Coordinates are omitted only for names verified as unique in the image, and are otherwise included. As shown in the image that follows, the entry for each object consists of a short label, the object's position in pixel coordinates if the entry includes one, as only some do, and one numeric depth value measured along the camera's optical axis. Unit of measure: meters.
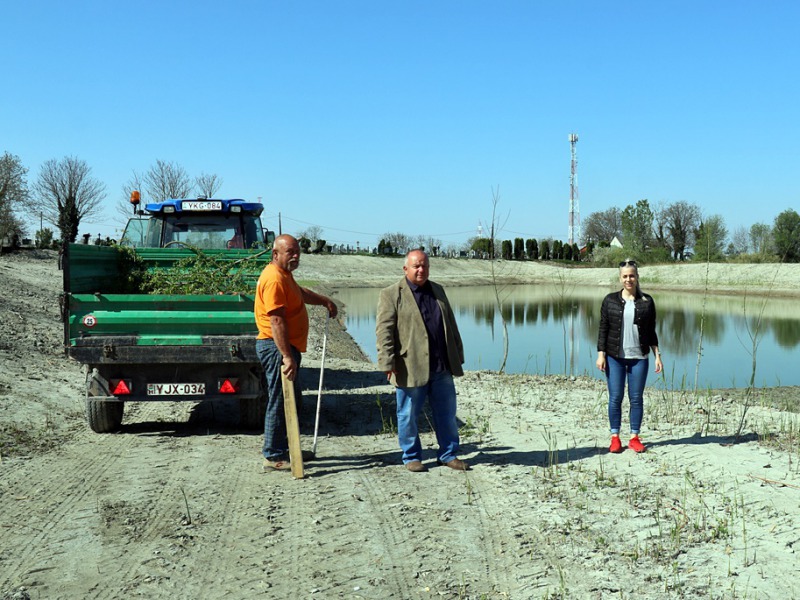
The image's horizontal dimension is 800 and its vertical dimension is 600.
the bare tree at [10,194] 40.50
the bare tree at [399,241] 89.75
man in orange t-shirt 6.33
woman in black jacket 6.97
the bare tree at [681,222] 83.19
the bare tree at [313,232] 78.44
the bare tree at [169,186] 52.91
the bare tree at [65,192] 54.94
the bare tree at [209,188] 54.15
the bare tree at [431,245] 84.94
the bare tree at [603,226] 113.81
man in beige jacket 6.41
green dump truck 7.60
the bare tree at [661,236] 80.31
